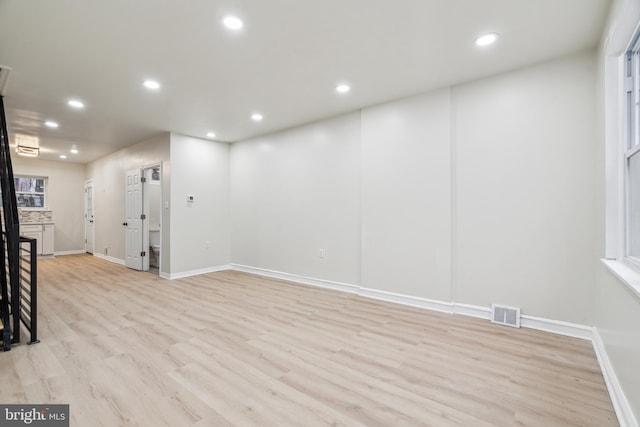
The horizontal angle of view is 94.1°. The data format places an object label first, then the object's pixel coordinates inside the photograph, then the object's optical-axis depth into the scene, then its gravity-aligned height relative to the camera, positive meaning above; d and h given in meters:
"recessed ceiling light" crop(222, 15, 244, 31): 2.21 +1.45
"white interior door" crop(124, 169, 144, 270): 5.93 -0.15
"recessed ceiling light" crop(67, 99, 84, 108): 3.81 +1.44
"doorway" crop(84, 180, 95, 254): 8.27 -0.07
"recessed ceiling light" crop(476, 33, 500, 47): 2.43 +1.45
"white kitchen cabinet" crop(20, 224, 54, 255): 7.27 -0.50
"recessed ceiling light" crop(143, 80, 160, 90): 3.25 +1.44
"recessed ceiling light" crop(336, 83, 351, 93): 3.40 +1.46
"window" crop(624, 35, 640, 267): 1.85 +0.37
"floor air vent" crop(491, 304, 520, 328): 2.95 -1.03
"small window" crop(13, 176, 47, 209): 7.71 +0.59
